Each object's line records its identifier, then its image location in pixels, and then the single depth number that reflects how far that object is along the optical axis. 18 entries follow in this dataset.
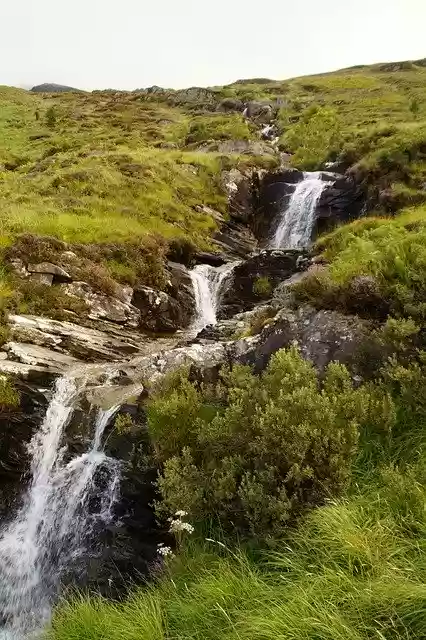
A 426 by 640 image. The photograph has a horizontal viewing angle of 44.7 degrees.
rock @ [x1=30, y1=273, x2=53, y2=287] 17.27
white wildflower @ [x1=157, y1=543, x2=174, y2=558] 6.34
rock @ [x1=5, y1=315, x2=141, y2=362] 14.68
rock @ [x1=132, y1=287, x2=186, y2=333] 19.06
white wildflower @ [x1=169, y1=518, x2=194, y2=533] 6.18
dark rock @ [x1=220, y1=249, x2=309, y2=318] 21.75
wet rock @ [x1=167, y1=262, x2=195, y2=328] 20.69
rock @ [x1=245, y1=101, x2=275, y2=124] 69.06
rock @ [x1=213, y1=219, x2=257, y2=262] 27.66
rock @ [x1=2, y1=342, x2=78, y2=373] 13.32
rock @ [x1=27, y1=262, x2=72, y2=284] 17.64
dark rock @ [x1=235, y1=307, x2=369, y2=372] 9.05
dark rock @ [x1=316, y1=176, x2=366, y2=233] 29.62
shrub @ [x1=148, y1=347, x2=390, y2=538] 6.38
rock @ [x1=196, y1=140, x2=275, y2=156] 43.38
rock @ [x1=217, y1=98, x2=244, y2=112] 75.38
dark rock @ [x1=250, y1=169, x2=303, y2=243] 33.16
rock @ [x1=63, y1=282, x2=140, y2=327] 17.61
